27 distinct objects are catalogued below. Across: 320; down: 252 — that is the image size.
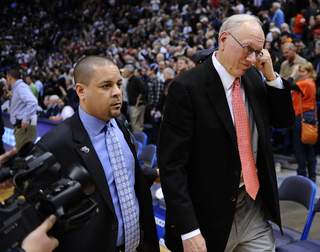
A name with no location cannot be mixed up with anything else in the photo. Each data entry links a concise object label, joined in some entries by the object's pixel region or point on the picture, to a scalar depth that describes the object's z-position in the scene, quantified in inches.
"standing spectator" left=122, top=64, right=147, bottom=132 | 296.5
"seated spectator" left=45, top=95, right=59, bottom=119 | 298.2
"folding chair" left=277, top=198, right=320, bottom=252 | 87.3
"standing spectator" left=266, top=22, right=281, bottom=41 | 332.2
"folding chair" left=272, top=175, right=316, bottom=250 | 95.9
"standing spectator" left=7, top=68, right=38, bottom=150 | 225.5
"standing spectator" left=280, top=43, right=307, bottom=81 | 229.3
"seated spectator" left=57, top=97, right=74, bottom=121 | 262.4
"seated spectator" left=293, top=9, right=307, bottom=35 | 351.3
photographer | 40.4
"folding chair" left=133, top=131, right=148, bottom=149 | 204.7
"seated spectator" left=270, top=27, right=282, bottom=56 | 310.5
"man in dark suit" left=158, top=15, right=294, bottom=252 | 64.6
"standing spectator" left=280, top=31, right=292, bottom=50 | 291.5
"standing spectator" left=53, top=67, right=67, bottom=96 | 439.9
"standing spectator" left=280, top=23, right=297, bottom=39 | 325.0
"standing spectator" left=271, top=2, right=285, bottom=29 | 370.9
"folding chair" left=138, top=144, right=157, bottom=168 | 169.1
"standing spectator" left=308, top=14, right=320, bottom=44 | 310.0
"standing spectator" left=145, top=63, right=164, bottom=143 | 272.8
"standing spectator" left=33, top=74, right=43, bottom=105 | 463.2
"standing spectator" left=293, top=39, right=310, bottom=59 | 272.8
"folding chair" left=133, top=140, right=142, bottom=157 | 179.2
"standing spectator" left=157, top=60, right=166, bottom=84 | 301.0
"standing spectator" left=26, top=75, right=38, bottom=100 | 364.8
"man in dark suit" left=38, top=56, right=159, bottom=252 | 61.2
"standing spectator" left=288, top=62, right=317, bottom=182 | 194.1
